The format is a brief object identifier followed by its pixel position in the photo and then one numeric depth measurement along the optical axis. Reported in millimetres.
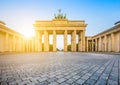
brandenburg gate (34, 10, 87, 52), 36875
